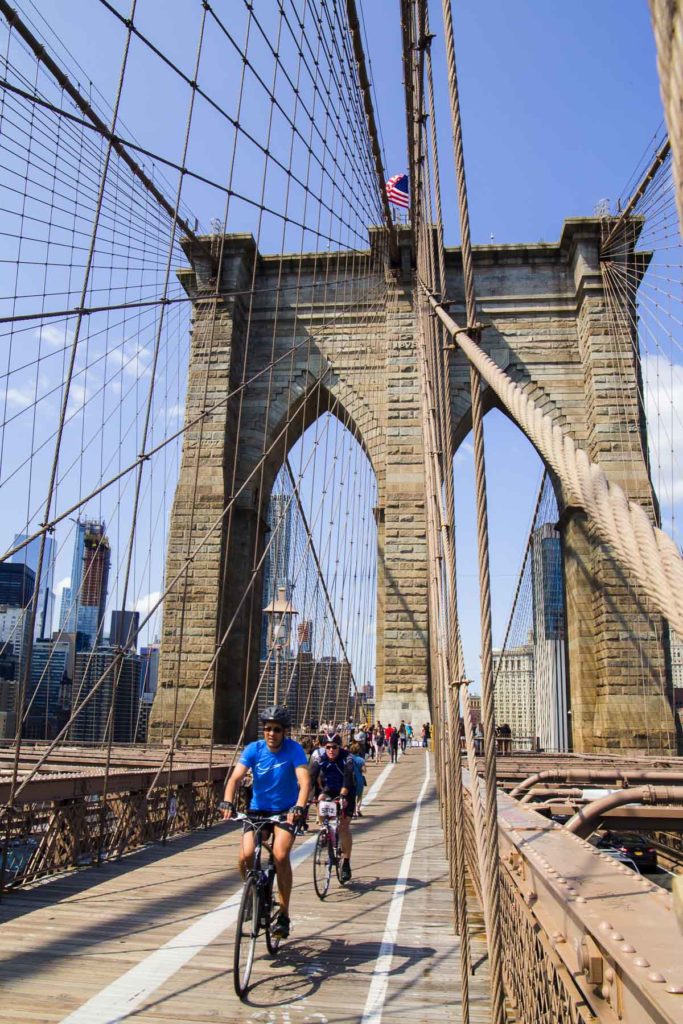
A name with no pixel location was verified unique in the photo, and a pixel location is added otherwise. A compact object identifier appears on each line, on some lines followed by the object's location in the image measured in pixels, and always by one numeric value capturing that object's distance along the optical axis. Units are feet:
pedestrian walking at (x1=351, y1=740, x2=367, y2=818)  21.34
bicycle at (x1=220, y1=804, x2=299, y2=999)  9.36
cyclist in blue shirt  10.88
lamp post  57.05
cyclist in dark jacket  16.14
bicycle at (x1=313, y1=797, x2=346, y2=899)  14.80
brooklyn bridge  6.14
